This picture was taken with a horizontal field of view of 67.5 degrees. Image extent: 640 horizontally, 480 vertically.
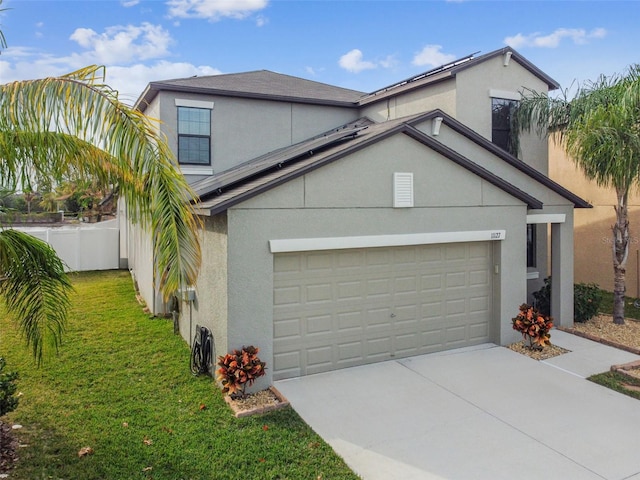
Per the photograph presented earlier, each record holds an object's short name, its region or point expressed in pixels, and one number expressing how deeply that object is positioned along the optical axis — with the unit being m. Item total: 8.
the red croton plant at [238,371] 7.44
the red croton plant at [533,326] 9.88
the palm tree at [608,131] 10.78
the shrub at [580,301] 12.30
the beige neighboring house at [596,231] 16.23
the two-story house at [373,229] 8.13
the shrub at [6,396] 5.98
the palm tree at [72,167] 5.43
